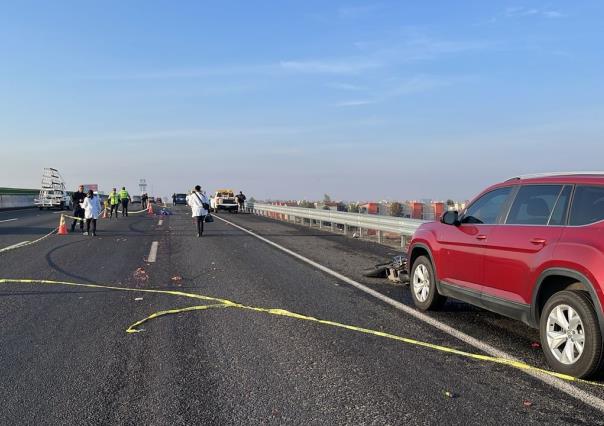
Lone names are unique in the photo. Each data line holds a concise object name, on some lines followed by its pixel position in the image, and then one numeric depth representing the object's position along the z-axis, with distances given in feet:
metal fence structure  50.29
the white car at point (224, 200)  150.61
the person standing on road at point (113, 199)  103.60
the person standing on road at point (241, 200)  156.76
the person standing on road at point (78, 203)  69.31
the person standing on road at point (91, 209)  63.36
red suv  14.83
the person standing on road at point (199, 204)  61.46
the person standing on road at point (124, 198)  110.42
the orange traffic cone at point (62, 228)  64.69
